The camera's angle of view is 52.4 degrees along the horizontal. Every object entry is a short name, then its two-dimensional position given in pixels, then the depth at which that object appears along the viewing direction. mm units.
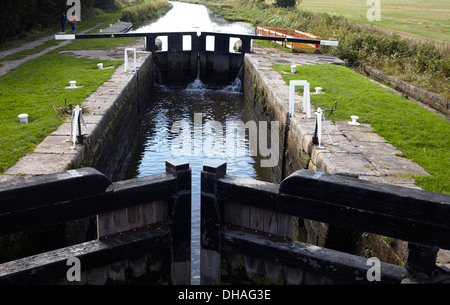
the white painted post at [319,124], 6166
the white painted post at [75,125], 6182
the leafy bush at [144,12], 36031
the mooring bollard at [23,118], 7418
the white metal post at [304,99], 7464
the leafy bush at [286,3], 41594
